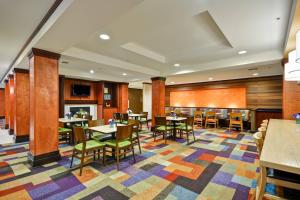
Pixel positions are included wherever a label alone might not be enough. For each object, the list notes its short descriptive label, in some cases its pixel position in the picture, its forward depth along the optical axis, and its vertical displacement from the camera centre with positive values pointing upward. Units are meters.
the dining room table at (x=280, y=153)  1.19 -0.51
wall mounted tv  7.57 +0.53
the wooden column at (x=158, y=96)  6.65 +0.17
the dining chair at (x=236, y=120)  6.61 -0.96
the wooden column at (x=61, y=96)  6.20 +0.19
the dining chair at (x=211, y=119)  7.57 -1.00
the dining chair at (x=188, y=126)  4.84 -0.89
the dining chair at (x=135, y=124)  3.82 -0.65
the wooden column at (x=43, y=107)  3.10 -0.13
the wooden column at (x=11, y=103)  5.99 -0.09
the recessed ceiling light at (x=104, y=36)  3.01 +1.32
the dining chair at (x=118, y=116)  6.84 -0.75
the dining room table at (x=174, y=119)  5.04 -0.67
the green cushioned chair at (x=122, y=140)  3.04 -0.86
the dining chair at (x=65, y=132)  4.42 -0.95
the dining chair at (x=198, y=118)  7.95 -0.99
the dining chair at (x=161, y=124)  4.85 -0.82
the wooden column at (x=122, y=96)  8.99 +0.24
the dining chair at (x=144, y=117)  7.22 -0.88
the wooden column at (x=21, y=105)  4.92 -0.14
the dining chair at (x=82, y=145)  2.85 -0.91
